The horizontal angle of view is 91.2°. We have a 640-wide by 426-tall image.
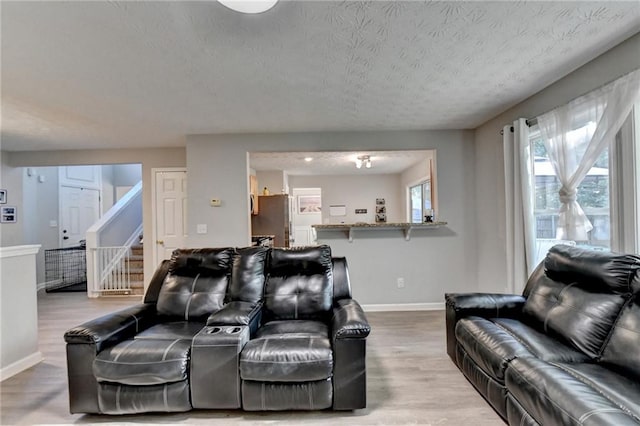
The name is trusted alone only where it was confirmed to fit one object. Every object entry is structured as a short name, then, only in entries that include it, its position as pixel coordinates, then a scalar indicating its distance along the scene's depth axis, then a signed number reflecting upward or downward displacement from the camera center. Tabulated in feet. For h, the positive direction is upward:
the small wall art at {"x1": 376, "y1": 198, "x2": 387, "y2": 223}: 28.53 +0.57
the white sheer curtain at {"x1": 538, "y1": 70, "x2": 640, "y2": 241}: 7.20 +2.02
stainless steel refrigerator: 20.59 -0.02
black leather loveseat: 6.41 -3.04
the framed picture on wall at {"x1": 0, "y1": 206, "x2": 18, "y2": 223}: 16.63 +0.52
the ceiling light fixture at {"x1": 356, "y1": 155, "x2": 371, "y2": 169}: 19.71 +3.65
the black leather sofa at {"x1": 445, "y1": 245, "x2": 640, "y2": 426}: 4.51 -2.60
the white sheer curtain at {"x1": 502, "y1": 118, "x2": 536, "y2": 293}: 10.32 -0.06
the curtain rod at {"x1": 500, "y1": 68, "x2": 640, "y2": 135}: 7.21 +3.09
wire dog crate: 19.98 -3.13
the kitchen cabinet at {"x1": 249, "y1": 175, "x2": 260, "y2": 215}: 19.61 +1.30
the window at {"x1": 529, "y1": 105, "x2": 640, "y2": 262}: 7.20 +0.39
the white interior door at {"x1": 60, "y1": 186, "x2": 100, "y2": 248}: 22.31 +0.78
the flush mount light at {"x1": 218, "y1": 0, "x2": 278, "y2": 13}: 5.11 +3.54
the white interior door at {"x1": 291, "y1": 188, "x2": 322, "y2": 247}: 28.48 +0.00
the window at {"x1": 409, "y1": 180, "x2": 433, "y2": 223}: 22.61 +1.14
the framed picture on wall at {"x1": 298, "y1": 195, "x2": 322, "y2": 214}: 28.91 +1.20
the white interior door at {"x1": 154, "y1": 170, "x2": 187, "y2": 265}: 17.10 +0.45
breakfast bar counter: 14.17 -0.53
